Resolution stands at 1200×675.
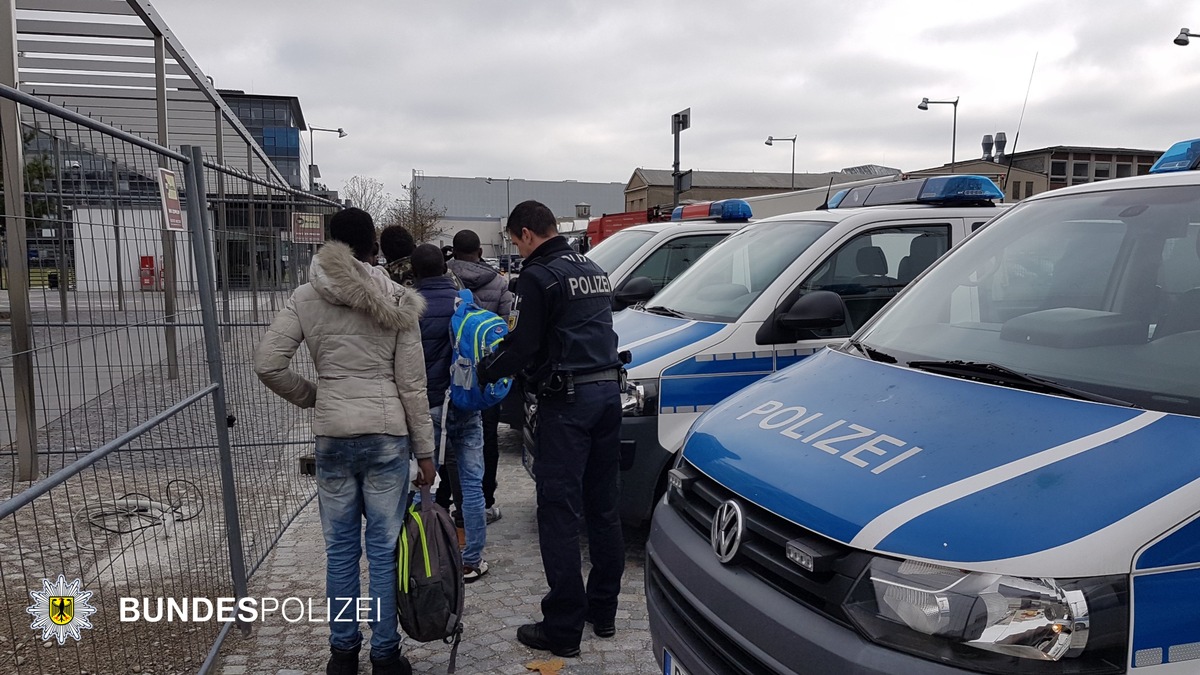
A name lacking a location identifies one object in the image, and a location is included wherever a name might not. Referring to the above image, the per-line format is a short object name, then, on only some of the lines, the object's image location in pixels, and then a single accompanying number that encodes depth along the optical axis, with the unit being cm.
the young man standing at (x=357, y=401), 330
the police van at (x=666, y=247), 873
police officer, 372
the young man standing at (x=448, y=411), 445
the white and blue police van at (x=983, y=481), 178
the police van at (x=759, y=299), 459
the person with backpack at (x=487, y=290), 562
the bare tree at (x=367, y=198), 4853
